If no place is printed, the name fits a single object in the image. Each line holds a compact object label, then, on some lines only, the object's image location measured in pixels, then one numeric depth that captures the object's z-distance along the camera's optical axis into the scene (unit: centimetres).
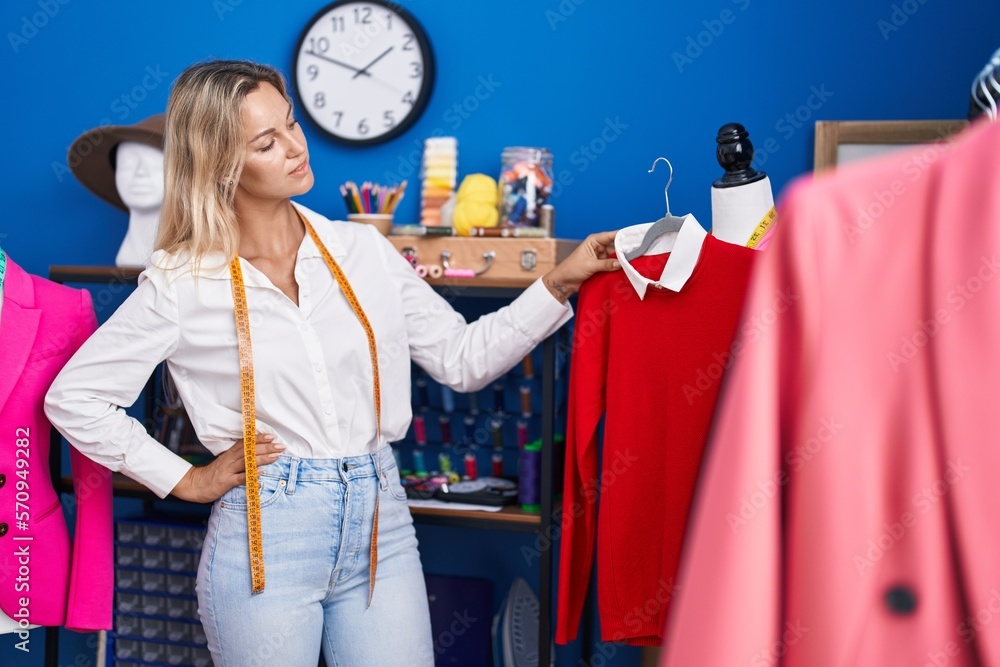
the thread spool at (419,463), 261
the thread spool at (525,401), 254
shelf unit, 221
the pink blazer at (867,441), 72
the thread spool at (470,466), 256
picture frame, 227
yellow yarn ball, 240
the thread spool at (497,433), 261
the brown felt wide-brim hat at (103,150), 251
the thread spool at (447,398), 267
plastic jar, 238
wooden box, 227
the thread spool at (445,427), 267
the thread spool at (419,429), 266
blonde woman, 185
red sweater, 170
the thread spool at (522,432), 245
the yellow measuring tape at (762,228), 173
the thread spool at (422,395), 266
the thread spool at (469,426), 265
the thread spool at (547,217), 235
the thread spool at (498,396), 260
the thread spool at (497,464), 259
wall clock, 271
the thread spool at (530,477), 235
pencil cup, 241
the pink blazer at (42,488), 213
